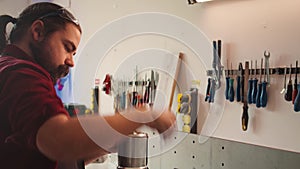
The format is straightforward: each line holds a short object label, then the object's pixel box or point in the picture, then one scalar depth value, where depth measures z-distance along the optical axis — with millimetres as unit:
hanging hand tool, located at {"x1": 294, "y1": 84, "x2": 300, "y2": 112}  905
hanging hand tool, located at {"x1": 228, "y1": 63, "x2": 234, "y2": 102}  1089
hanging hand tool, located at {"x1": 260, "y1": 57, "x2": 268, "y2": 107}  994
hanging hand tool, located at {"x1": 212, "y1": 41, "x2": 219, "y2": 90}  1136
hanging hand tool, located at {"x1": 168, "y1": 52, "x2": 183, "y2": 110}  1281
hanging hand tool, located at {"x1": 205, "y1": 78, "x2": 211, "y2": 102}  1171
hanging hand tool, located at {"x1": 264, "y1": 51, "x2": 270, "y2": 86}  998
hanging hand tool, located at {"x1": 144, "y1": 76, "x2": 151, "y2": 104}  1377
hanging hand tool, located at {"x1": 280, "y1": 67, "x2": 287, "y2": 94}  960
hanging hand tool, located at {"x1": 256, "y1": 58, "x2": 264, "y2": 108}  1005
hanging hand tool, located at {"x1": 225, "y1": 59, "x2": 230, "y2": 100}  1098
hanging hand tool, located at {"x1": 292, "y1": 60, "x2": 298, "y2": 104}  921
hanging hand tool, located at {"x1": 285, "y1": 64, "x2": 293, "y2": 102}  938
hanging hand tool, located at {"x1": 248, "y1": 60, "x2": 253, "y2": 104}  1025
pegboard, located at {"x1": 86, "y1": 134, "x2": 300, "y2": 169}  979
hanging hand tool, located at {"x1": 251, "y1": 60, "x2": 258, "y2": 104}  1017
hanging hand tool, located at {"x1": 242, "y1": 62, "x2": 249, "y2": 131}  1046
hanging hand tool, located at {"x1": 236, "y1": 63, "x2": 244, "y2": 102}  1059
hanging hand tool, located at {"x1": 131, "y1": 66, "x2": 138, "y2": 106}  1421
